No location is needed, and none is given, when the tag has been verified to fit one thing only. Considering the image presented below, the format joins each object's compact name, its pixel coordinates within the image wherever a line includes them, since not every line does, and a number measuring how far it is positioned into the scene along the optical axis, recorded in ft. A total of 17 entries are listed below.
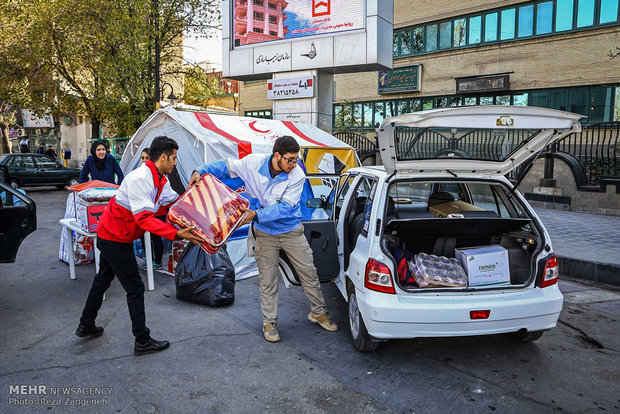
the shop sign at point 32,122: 119.04
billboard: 40.83
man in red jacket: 11.37
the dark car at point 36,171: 54.75
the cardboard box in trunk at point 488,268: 11.80
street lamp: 57.21
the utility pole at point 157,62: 50.57
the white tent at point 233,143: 22.88
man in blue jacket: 12.47
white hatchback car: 11.04
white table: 17.33
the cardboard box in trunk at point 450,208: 14.53
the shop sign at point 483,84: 63.26
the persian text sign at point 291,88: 43.91
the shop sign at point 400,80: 71.92
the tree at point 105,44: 56.08
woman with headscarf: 24.59
